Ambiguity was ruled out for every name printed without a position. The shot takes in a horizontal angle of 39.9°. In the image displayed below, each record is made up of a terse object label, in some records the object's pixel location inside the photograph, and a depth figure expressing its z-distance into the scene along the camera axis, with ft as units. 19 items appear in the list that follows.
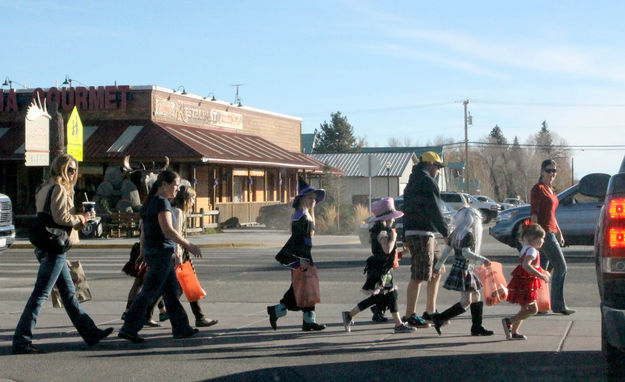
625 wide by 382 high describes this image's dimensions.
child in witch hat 29.84
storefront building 105.09
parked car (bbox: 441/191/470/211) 113.80
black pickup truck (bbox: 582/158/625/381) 16.60
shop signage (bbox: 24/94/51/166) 71.51
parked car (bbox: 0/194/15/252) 58.49
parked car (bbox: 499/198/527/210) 222.69
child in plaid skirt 27.96
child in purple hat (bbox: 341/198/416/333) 29.27
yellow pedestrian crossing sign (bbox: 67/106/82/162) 80.72
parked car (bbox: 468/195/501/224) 141.28
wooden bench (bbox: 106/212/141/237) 93.40
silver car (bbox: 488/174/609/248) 59.07
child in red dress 27.48
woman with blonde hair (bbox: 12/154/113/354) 26.61
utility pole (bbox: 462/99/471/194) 225.23
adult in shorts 29.66
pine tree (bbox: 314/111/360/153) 343.67
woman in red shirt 33.35
